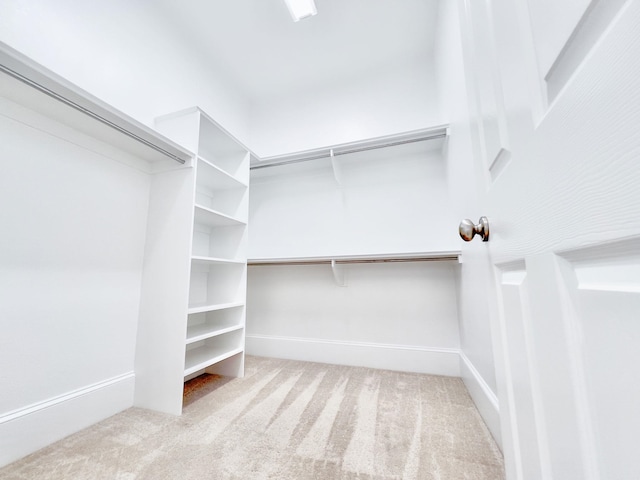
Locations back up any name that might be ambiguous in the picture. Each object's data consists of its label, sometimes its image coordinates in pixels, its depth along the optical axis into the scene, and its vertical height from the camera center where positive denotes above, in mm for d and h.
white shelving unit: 1414 +59
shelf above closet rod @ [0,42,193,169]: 923 +753
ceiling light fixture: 1770 +1900
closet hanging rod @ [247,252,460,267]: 1723 +99
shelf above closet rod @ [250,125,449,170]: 1884 +1034
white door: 224 +49
